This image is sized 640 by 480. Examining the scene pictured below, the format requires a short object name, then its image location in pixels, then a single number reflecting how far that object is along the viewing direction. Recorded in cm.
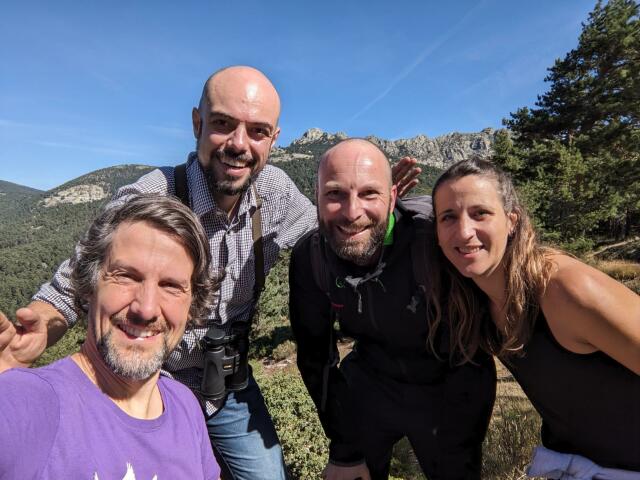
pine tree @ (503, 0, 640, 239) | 1622
